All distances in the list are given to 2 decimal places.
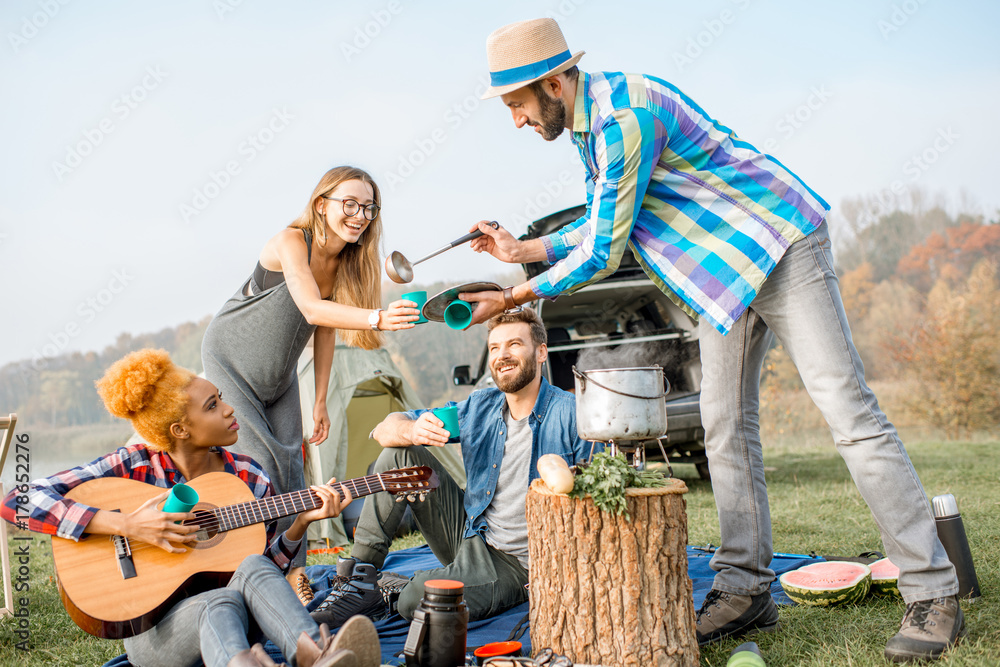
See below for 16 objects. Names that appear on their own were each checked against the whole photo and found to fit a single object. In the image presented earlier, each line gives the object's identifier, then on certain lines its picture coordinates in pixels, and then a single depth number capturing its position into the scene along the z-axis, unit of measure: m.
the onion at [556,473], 2.27
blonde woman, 3.24
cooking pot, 2.56
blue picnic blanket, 2.81
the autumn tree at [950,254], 19.88
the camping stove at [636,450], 2.51
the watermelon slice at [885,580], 2.97
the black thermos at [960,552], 2.82
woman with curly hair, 2.08
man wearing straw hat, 2.29
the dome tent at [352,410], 6.07
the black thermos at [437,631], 2.32
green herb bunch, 2.25
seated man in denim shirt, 3.08
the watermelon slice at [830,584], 2.95
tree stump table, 2.27
